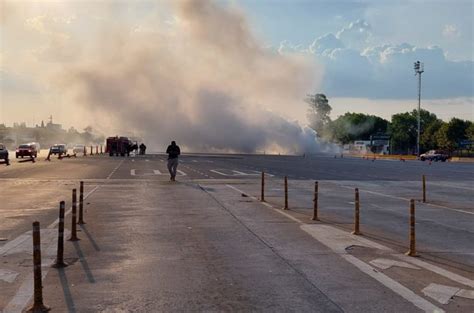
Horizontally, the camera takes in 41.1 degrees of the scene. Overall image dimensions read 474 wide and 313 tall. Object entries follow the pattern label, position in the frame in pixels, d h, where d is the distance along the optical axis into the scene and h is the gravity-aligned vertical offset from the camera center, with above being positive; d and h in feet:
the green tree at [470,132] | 392.47 +12.82
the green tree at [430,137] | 460.55 +11.33
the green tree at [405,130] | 512.22 +18.00
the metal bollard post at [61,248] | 29.50 -4.73
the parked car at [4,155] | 162.30 -1.94
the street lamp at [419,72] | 313.94 +40.86
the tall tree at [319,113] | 549.54 +33.38
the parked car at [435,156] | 264.11 -1.65
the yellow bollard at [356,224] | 41.58 -4.88
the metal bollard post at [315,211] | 49.30 -4.74
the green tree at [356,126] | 554.87 +23.04
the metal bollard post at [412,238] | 34.03 -4.68
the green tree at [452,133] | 421.18 +12.92
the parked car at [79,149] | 303.64 -0.34
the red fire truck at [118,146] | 243.40 +1.03
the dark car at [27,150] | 215.45 -0.96
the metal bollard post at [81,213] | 46.00 -4.75
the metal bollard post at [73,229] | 38.08 -4.95
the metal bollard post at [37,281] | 21.97 -4.70
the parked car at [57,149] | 254.47 -0.37
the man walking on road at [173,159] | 96.84 -1.50
